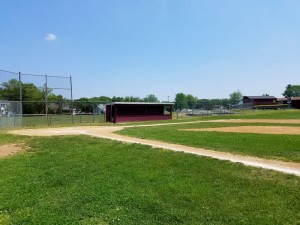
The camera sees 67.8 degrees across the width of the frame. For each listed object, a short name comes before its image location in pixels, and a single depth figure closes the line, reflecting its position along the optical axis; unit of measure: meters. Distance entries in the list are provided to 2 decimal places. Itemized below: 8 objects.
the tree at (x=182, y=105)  39.12
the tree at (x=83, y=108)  30.49
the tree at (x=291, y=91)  113.36
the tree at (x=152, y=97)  83.89
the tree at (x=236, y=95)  104.30
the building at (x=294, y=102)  54.55
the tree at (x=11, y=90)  16.93
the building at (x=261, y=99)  68.02
